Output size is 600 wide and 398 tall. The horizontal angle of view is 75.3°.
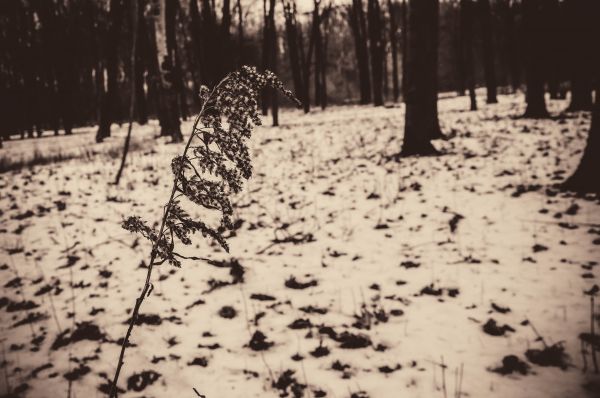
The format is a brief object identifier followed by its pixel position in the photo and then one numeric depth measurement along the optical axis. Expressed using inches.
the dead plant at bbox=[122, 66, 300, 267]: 52.6
